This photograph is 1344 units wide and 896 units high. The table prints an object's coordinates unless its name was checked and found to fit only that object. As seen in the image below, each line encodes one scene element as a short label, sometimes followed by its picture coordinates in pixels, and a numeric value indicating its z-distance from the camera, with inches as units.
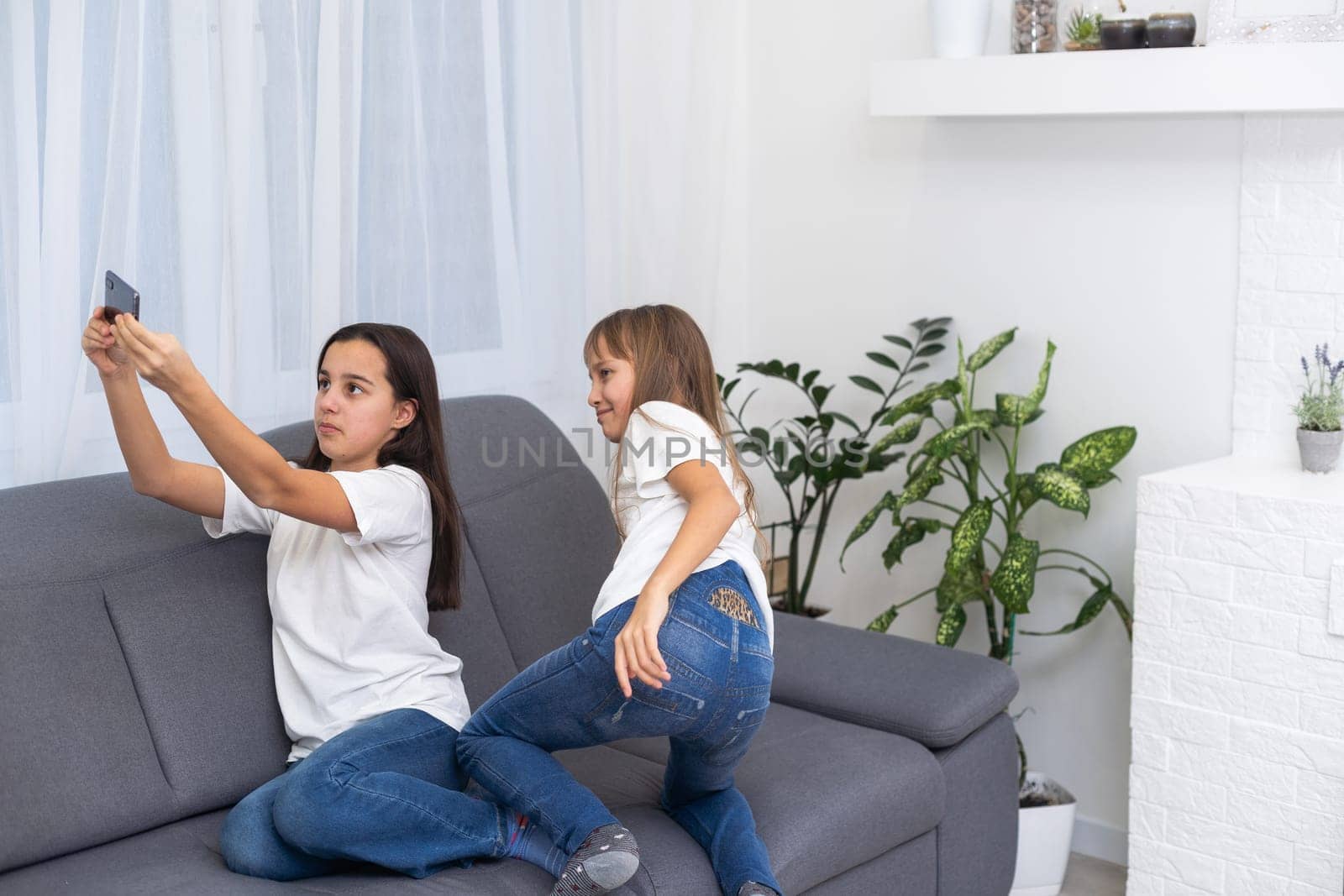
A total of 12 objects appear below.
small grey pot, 96.9
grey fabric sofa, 70.4
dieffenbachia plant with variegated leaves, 103.2
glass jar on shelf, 106.5
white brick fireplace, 91.1
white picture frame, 93.9
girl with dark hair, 68.2
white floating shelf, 92.6
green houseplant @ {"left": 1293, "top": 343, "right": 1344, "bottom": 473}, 97.0
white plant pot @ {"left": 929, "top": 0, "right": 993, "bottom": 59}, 108.5
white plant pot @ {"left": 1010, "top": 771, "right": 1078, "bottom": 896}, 105.3
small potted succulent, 103.2
